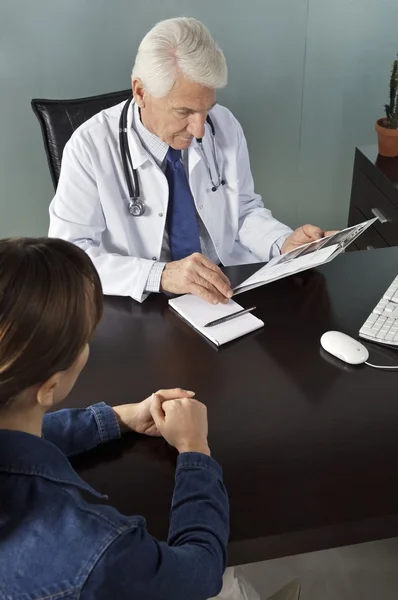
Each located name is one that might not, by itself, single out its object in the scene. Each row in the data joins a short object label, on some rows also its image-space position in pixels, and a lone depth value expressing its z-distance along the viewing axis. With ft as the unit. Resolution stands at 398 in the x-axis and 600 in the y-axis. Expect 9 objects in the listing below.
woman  2.11
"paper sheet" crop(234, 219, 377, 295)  4.39
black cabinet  7.66
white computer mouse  3.81
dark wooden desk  2.91
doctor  4.67
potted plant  7.95
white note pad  4.08
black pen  4.17
